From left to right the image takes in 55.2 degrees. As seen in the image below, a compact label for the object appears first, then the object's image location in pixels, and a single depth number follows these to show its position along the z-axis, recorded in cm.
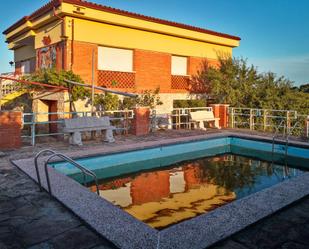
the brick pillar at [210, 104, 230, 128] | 1541
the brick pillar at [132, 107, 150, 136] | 1202
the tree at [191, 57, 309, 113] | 1748
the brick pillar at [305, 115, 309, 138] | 1192
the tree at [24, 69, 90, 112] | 1267
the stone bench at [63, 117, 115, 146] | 980
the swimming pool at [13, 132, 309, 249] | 361
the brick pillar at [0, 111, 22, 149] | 876
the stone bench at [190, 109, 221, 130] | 1420
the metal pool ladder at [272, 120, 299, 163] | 1036
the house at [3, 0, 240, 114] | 1377
